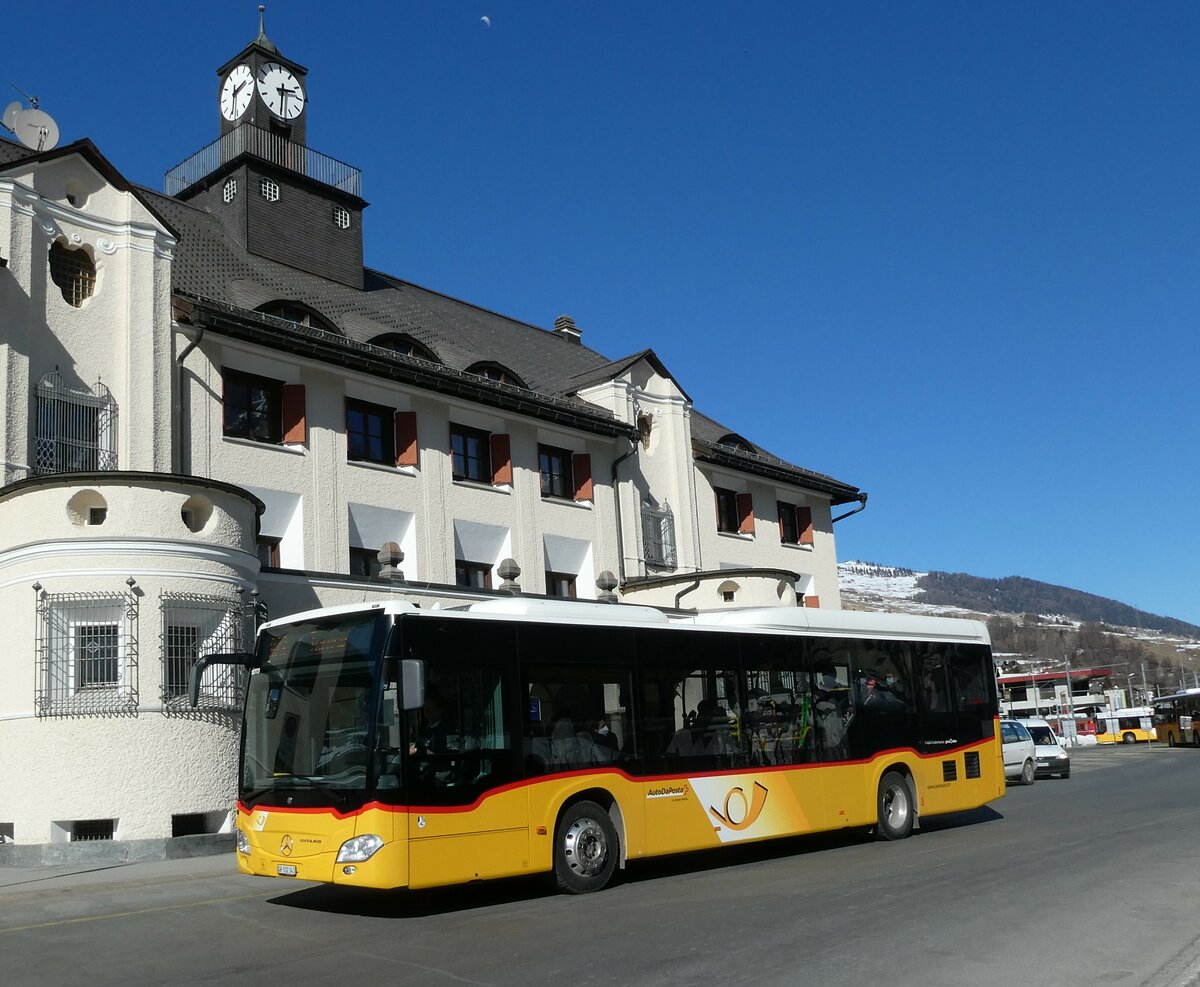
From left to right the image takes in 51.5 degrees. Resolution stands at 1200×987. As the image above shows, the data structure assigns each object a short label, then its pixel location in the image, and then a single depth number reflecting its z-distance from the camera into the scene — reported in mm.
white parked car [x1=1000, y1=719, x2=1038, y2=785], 30750
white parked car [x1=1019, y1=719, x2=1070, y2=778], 33719
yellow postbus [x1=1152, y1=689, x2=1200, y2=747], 57469
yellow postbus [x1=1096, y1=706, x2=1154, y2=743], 76625
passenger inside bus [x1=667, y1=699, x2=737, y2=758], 13688
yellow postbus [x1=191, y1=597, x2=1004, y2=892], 10852
